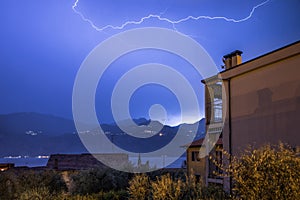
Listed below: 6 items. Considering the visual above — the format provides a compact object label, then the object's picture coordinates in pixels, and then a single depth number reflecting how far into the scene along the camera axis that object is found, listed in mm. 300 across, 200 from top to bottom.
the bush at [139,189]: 9297
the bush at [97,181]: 15383
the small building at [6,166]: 21267
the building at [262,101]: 8758
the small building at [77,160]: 23516
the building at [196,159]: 19600
